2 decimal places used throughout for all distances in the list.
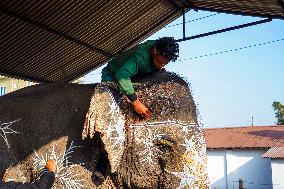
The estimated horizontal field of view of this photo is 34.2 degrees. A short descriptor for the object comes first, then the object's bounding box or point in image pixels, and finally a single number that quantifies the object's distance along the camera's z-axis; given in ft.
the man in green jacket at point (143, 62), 16.87
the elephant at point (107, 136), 16.33
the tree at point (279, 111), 136.67
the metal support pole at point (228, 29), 29.17
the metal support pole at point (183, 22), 31.94
